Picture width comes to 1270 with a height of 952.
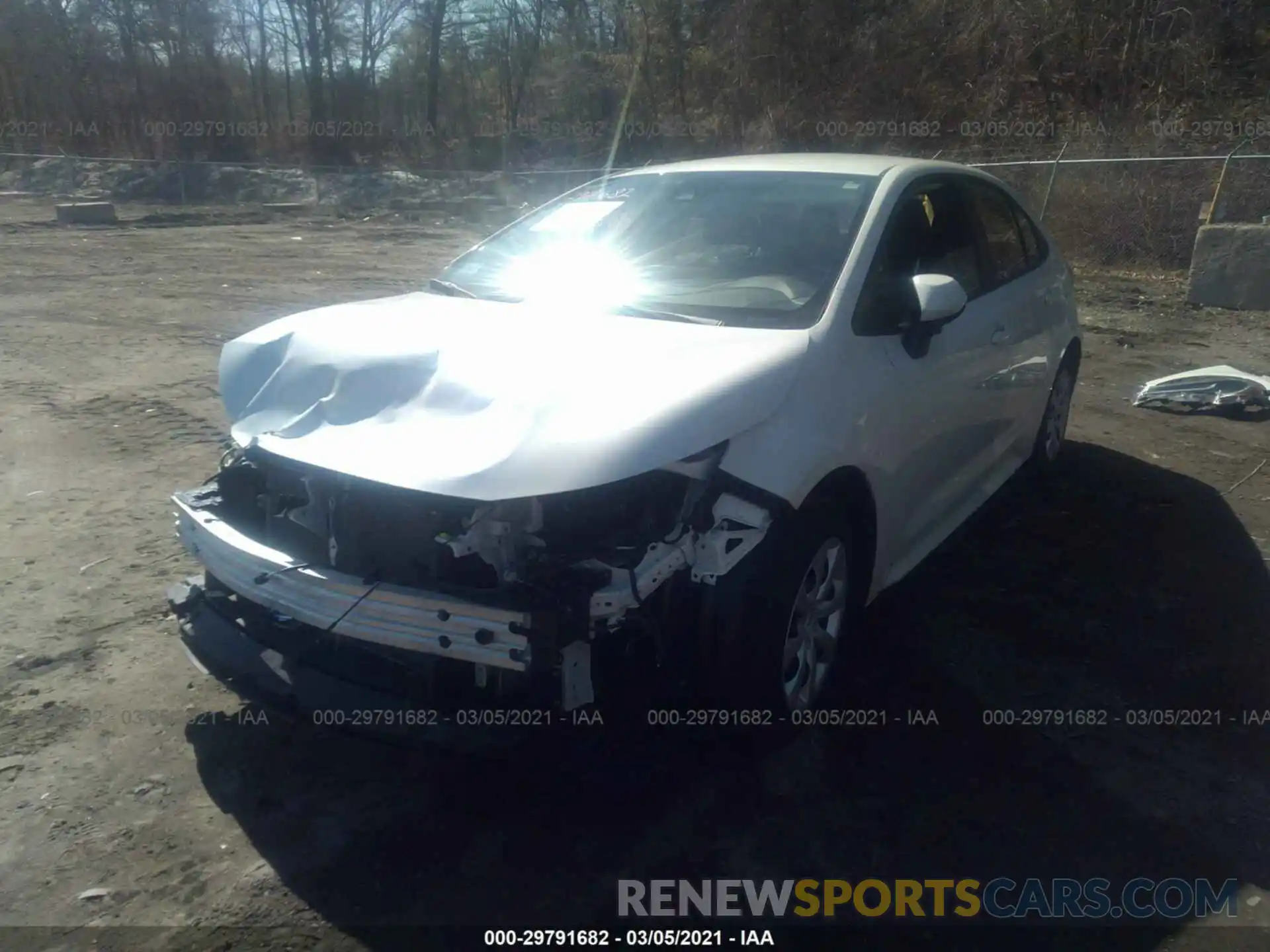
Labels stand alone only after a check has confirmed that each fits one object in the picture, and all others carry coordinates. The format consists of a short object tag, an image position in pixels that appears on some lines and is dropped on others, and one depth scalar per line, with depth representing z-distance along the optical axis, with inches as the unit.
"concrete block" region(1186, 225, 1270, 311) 438.3
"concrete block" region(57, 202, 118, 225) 765.9
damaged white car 105.5
